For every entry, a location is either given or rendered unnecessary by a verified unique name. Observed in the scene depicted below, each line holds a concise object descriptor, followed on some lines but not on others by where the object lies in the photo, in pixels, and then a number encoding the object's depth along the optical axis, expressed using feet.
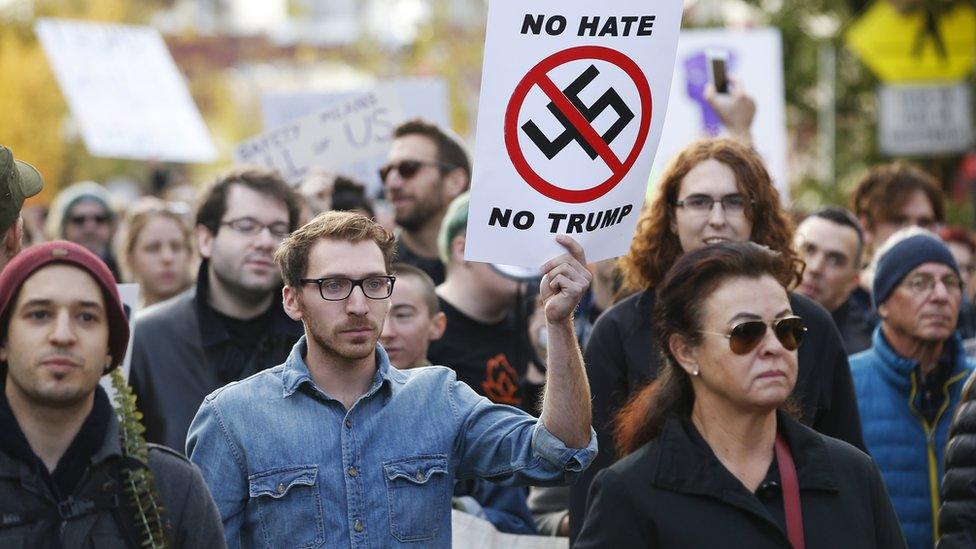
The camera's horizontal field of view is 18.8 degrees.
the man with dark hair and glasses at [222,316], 36.17
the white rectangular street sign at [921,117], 92.47
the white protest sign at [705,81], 60.02
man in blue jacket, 35.33
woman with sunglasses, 22.59
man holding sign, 25.35
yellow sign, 92.21
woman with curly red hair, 30.05
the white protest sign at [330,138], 56.48
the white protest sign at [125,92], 63.81
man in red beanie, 20.88
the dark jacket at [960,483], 26.59
